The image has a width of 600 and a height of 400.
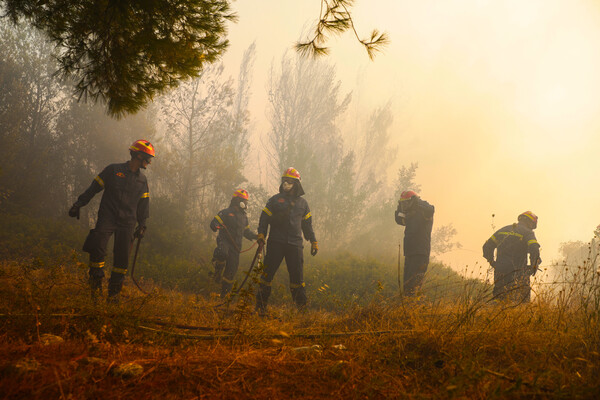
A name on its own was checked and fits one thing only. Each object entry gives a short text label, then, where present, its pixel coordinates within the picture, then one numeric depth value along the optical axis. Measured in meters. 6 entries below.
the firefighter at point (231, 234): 7.89
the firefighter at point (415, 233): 6.78
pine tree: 3.48
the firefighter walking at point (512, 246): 6.81
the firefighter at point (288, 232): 5.44
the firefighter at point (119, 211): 4.57
